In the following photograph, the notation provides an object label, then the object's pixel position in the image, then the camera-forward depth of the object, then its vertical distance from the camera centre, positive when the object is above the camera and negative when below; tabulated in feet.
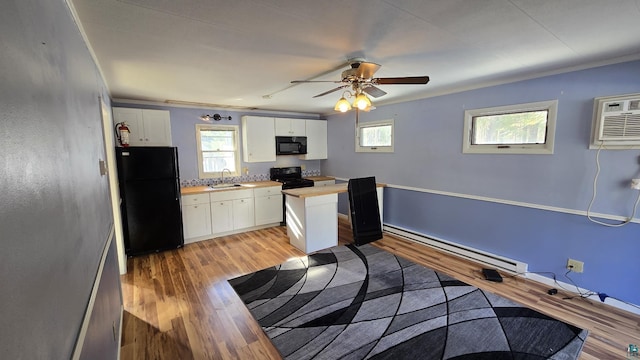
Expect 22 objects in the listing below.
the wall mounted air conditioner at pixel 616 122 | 7.68 +0.84
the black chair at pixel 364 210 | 13.43 -3.03
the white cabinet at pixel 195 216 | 13.71 -3.27
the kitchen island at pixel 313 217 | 12.42 -3.11
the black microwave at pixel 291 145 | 17.72 +0.62
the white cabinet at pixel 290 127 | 17.53 +1.86
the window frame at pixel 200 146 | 15.52 +0.54
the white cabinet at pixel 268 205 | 16.03 -3.14
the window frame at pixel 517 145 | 9.28 +0.73
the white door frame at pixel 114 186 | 10.15 -1.17
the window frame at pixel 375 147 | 14.90 +0.92
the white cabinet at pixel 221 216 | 14.59 -3.45
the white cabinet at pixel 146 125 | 12.53 +1.55
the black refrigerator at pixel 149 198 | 11.80 -1.98
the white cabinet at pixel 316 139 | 18.94 +1.06
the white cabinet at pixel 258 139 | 16.44 +0.98
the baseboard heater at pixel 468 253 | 10.48 -4.54
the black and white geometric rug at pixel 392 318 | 6.64 -4.92
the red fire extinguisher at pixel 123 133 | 11.82 +1.03
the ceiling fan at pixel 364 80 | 7.47 +2.18
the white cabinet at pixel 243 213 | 15.26 -3.48
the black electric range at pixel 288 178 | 16.94 -1.69
